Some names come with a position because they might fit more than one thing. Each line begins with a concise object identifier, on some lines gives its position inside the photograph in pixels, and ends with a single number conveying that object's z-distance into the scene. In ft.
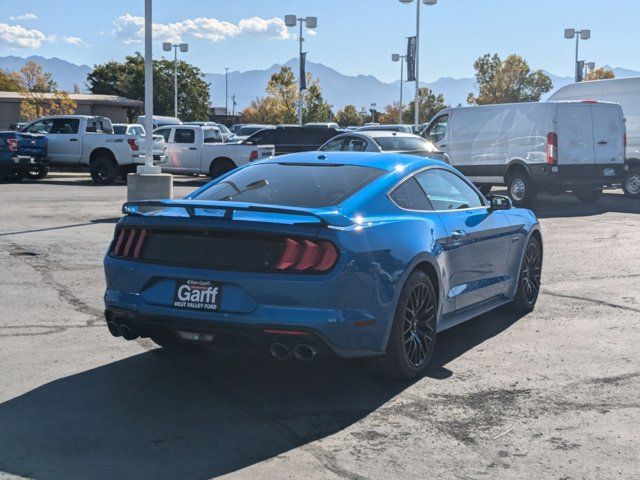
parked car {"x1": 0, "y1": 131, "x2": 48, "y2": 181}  81.61
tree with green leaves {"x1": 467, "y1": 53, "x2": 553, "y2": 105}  274.16
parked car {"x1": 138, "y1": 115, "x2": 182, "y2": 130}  146.51
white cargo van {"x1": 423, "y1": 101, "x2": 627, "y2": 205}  62.23
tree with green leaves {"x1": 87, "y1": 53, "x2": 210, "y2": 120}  284.20
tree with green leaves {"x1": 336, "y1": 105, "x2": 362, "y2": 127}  295.48
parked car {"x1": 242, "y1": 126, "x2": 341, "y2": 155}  89.81
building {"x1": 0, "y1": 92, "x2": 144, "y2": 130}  203.62
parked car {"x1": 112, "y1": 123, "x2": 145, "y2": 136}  89.92
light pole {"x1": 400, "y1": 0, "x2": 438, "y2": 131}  127.91
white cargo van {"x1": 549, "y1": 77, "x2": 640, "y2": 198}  70.54
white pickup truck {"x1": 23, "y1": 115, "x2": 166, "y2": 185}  83.76
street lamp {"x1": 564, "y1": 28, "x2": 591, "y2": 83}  173.27
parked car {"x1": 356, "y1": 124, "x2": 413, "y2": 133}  95.33
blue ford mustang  16.63
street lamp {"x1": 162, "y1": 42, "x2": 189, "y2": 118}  198.85
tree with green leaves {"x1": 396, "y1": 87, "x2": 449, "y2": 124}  292.61
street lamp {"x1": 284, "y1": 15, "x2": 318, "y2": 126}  156.35
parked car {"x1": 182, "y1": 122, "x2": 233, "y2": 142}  126.11
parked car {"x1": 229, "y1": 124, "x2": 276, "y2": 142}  149.28
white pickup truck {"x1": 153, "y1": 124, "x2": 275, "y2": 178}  85.66
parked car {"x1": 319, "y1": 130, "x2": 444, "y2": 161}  62.75
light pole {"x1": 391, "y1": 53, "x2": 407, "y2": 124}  201.37
